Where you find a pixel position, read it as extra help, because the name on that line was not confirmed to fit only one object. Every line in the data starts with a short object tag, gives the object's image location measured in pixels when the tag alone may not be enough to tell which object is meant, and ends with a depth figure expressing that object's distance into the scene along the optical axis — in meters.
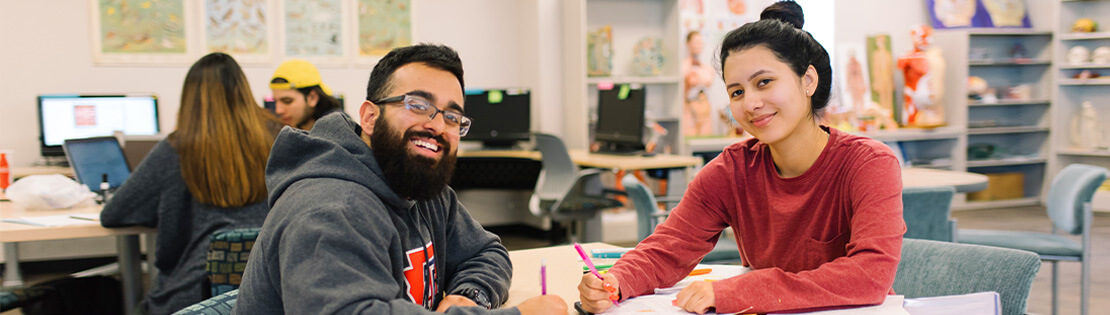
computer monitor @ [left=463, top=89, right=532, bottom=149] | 6.15
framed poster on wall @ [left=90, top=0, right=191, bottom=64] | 5.56
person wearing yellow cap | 3.69
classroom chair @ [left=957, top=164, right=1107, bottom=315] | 3.48
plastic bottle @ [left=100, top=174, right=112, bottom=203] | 3.34
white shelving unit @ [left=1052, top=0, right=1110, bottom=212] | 7.62
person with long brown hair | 2.69
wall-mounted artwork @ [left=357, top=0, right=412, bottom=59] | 6.25
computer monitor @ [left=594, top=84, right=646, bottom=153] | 5.37
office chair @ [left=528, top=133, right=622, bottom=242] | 4.82
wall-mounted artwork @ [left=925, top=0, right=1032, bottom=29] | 7.98
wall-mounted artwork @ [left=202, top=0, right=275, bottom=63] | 5.81
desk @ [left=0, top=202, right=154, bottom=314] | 3.01
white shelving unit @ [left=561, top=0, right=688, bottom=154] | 6.21
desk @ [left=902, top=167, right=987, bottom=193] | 3.74
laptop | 3.57
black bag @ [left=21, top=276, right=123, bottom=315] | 2.59
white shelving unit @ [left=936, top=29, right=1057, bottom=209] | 7.70
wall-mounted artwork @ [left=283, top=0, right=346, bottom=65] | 6.03
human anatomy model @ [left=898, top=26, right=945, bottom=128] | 7.45
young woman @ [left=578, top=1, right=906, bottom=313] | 1.36
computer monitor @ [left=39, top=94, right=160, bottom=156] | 5.20
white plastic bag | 3.06
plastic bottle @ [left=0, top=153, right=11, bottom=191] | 3.80
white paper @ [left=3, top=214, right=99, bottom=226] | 2.74
